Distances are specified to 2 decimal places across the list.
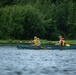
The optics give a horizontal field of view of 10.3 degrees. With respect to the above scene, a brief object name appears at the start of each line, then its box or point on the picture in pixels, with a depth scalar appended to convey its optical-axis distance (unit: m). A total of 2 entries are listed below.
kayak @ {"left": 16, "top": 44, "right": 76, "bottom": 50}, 55.75
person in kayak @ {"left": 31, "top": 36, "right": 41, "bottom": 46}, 58.08
